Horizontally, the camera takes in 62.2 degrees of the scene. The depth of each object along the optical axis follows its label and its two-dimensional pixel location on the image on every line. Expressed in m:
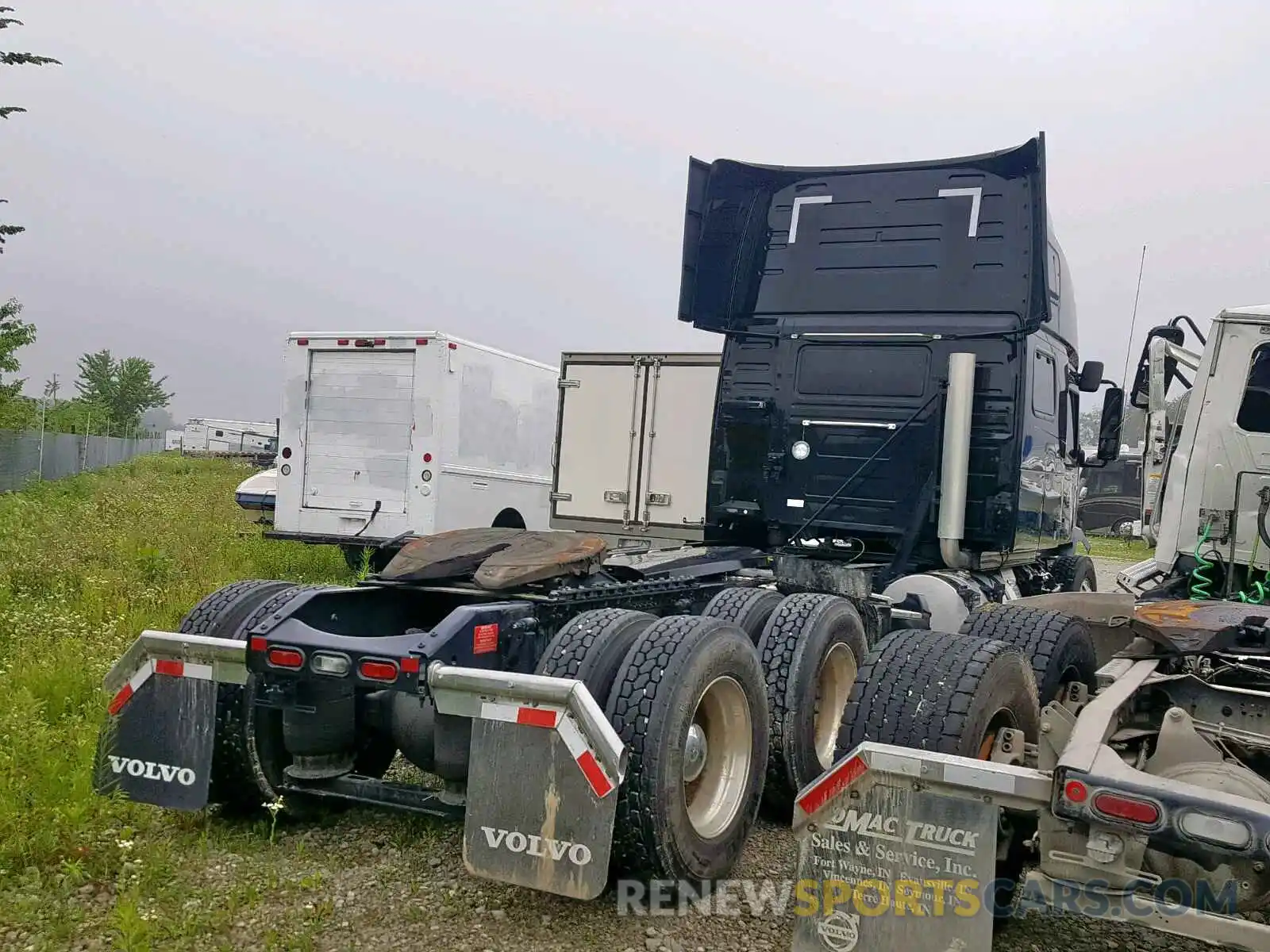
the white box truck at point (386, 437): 11.20
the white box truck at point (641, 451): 9.73
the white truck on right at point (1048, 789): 2.68
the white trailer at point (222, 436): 54.69
